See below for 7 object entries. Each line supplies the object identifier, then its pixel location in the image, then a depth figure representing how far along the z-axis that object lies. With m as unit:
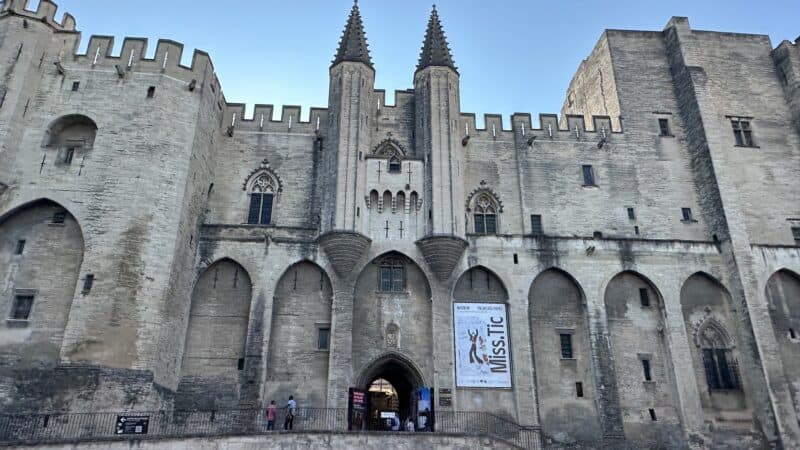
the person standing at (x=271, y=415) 17.70
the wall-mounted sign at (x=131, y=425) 15.98
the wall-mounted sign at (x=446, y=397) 19.86
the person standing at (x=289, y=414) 17.58
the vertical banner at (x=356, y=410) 19.38
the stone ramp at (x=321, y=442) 15.01
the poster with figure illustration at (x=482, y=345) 20.61
